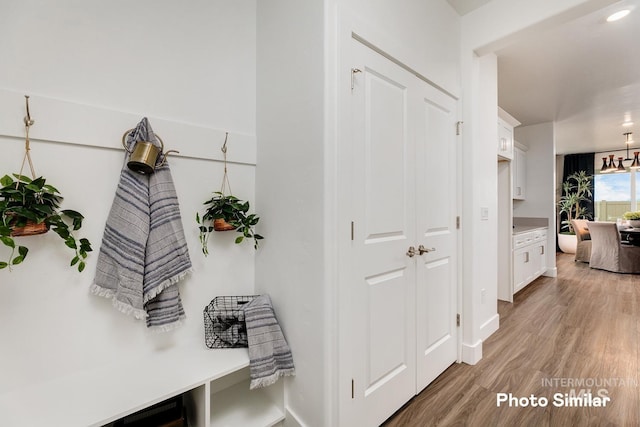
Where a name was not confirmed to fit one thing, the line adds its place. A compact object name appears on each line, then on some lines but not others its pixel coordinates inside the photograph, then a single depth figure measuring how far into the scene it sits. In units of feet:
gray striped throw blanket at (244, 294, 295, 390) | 4.16
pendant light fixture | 17.93
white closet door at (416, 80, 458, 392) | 5.69
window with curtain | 22.45
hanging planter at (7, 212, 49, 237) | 3.03
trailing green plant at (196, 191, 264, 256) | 4.58
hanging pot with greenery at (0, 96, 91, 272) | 3.00
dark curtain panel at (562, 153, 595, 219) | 23.80
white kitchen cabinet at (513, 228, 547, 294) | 12.03
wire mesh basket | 4.62
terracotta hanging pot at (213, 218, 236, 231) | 4.57
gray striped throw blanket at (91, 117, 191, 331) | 3.81
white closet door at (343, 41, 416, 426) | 4.39
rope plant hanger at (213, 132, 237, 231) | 4.58
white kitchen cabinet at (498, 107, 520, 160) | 10.81
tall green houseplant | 23.44
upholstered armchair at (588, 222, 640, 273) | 15.57
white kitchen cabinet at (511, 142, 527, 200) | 15.28
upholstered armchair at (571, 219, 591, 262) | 18.61
